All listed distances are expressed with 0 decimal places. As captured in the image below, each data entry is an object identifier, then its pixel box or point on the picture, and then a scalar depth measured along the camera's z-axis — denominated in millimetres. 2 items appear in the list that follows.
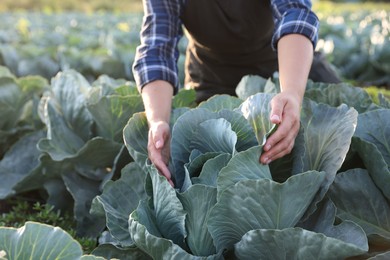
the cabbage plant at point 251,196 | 1585
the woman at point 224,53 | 1891
